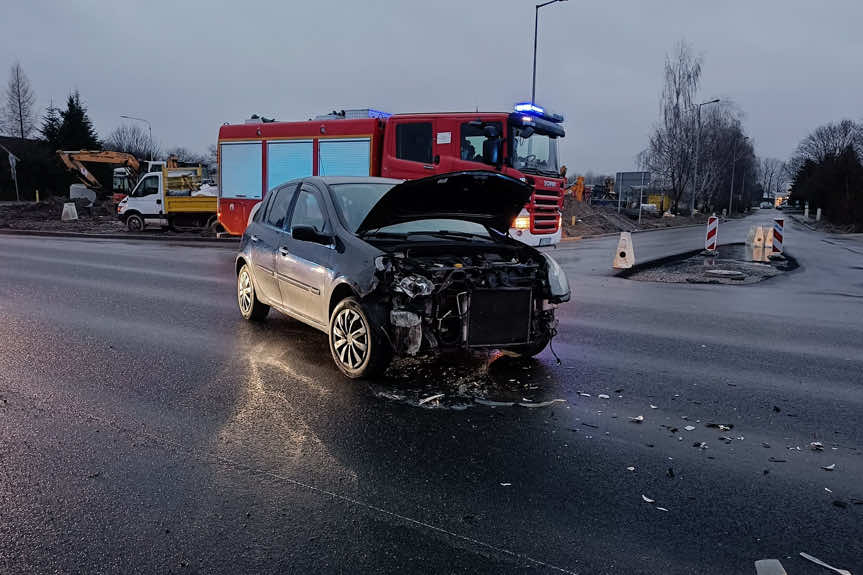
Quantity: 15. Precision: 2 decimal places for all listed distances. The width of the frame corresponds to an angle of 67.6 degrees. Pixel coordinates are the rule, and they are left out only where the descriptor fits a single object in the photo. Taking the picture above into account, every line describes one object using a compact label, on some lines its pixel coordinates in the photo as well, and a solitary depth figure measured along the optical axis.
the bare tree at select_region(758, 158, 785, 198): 173.75
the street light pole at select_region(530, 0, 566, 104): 27.44
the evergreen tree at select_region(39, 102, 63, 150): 52.97
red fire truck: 13.60
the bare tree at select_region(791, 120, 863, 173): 84.16
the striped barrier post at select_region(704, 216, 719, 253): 16.75
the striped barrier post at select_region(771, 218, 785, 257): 19.02
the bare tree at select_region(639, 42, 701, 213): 57.09
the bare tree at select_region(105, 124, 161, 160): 92.62
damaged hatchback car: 5.14
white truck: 24.92
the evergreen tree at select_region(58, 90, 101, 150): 52.50
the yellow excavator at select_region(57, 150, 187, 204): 35.06
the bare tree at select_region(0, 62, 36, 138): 66.44
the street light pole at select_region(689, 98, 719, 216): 56.06
